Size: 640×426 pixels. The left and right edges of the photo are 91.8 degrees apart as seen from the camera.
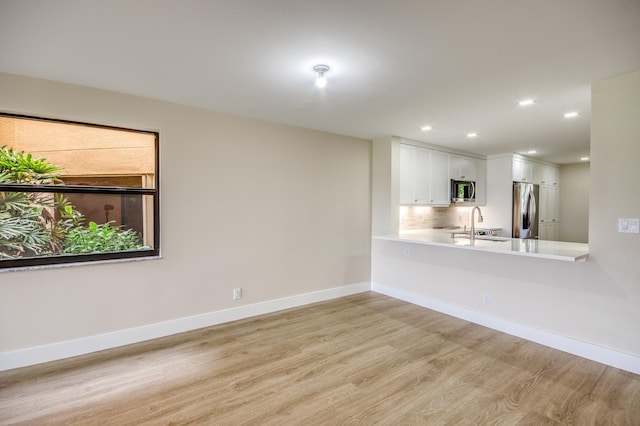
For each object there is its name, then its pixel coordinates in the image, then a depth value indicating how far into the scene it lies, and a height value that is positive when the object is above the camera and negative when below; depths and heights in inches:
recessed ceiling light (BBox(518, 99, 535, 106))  120.0 +42.5
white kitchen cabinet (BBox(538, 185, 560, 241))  261.9 -2.8
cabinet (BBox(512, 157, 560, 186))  232.2 +30.6
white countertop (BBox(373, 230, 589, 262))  108.0 -15.2
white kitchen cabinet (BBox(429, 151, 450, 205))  205.5 +20.9
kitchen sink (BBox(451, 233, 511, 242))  154.2 -14.8
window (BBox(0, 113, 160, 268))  102.7 +5.7
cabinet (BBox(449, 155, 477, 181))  217.6 +30.3
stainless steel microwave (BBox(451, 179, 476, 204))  216.5 +12.9
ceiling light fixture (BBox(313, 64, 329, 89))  92.9 +42.2
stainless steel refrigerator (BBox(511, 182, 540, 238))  225.5 +0.5
